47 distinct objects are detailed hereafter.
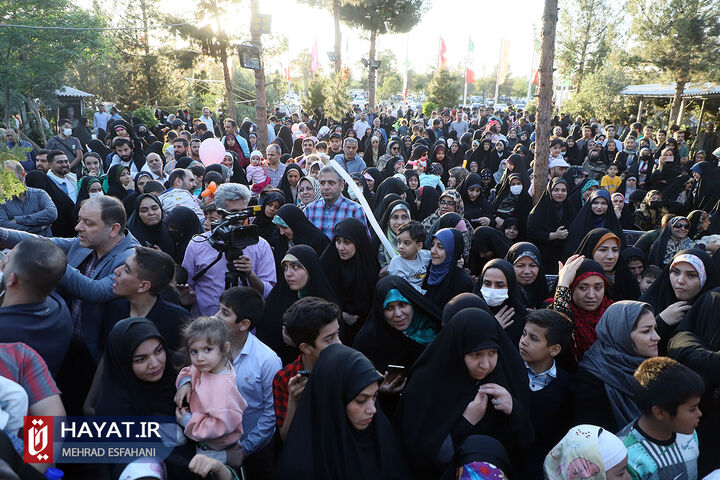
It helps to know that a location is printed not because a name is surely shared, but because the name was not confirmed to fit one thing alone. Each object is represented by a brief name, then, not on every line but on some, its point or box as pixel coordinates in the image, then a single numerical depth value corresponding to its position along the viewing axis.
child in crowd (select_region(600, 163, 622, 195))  8.20
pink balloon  7.52
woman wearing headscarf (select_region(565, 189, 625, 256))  5.26
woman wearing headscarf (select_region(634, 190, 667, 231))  6.57
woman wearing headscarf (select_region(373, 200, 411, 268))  4.81
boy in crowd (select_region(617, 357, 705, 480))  2.20
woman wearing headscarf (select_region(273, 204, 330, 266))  4.46
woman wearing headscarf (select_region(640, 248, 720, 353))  3.32
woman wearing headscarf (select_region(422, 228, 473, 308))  3.68
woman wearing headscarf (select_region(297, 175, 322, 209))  5.66
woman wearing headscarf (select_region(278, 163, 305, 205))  6.61
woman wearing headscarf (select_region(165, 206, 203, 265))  4.49
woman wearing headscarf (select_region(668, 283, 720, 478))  2.62
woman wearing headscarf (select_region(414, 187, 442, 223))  6.47
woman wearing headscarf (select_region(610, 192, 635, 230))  6.31
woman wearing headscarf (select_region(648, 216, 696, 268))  4.75
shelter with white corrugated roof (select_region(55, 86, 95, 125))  24.91
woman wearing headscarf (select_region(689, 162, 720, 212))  7.27
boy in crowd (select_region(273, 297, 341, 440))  2.45
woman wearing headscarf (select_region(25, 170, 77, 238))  5.85
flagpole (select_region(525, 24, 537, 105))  35.28
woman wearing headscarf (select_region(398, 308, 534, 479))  2.30
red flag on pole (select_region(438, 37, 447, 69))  29.92
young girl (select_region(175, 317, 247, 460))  2.21
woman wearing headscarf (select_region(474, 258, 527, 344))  3.27
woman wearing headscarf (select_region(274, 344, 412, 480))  2.00
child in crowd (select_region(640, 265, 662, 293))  4.28
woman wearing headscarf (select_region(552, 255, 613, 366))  3.32
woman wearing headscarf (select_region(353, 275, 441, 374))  3.21
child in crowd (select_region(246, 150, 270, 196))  7.59
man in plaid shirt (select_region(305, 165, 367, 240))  5.01
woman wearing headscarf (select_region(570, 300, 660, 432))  2.63
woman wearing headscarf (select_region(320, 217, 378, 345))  3.95
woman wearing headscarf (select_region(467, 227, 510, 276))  4.67
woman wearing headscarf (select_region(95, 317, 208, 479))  2.26
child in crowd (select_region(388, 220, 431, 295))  3.88
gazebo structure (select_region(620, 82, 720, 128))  16.80
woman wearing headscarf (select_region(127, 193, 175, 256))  4.27
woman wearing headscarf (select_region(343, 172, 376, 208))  6.32
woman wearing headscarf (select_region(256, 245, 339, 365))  3.36
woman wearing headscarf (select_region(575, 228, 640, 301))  4.05
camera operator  3.75
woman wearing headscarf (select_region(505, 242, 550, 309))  3.82
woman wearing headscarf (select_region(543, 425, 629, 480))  1.95
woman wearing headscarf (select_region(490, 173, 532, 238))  6.59
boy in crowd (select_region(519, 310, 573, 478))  2.70
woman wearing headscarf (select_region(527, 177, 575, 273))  5.74
